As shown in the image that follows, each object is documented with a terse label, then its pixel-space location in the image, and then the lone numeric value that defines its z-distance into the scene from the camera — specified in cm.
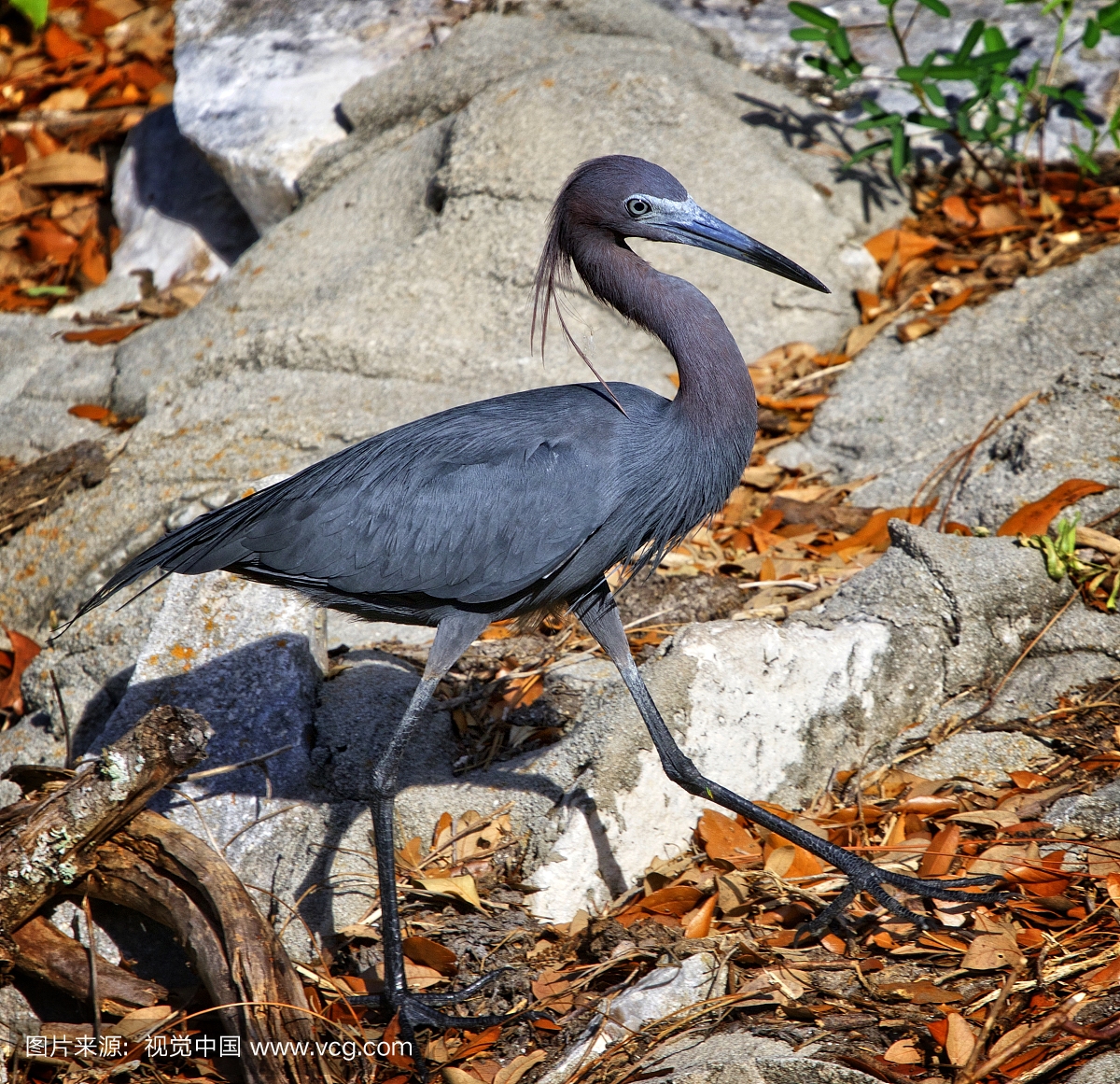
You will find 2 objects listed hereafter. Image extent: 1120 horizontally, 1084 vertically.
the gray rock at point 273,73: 1244
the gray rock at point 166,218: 1372
